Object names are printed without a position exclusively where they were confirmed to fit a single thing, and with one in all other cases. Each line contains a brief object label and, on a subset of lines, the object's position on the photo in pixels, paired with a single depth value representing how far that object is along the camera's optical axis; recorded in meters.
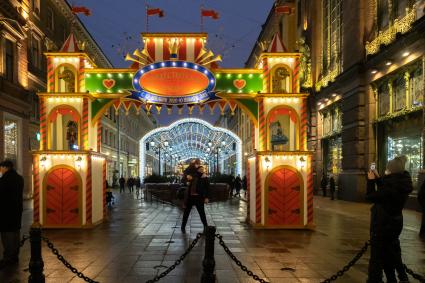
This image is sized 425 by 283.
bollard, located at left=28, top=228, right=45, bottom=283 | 6.03
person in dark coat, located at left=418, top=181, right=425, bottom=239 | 11.09
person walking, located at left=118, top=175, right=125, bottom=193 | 35.66
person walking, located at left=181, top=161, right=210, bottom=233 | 11.40
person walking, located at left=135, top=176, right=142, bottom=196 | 31.91
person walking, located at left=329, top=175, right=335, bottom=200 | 24.19
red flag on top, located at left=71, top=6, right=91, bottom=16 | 15.38
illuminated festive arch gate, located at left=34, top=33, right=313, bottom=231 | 12.43
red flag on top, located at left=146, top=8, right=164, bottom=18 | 15.22
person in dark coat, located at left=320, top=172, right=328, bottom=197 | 26.18
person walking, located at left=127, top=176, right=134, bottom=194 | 36.56
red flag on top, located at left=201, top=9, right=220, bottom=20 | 14.90
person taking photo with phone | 5.74
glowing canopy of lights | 29.89
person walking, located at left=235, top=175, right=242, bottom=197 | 28.42
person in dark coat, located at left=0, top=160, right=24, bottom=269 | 7.71
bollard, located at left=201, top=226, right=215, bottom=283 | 5.62
